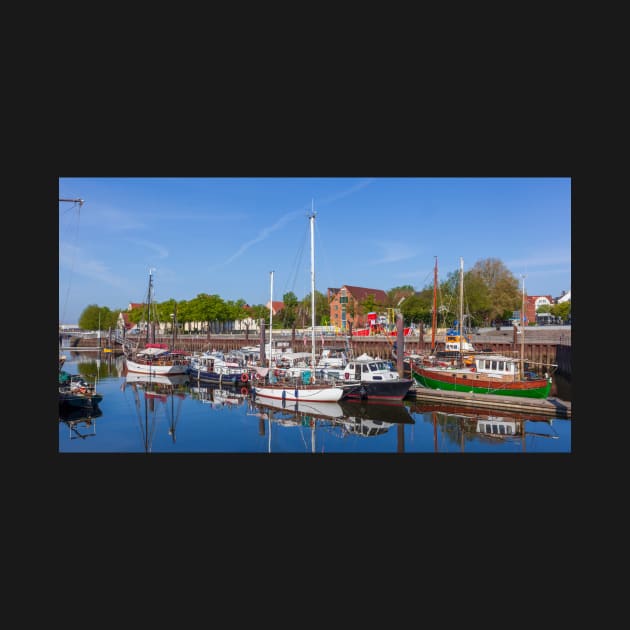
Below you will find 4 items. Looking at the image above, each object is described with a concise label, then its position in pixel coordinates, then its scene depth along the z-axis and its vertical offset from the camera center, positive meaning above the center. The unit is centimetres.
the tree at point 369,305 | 6097 +238
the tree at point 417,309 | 5270 +166
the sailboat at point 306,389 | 1937 -276
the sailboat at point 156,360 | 3256 -260
